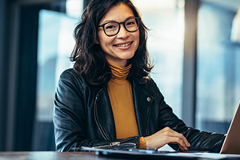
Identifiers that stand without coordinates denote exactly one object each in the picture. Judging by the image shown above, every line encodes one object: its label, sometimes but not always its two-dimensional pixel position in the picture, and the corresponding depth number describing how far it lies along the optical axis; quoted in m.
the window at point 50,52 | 3.61
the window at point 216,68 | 2.77
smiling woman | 1.38
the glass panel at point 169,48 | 3.00
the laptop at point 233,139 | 0.89
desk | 0.75
